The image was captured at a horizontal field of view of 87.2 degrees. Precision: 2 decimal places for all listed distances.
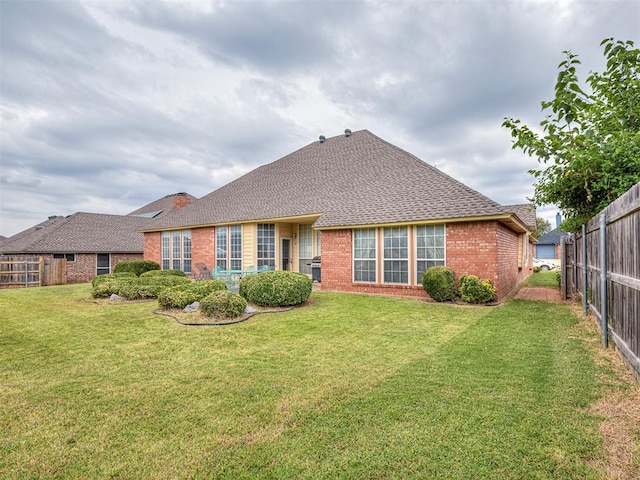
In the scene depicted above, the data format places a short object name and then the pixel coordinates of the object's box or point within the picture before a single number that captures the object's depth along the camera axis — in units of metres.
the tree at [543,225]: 58.53
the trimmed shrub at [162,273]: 14.58
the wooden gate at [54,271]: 19.48
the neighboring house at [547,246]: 46.40
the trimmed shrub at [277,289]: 9.38
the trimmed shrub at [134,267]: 18.38
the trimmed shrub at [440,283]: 9.79
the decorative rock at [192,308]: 8.78
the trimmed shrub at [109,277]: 12.74
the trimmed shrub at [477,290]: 9.59
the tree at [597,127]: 6.12
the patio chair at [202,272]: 16.11
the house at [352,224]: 10.50
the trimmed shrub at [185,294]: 9.04
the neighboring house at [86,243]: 21.95
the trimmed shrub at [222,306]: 7.95
